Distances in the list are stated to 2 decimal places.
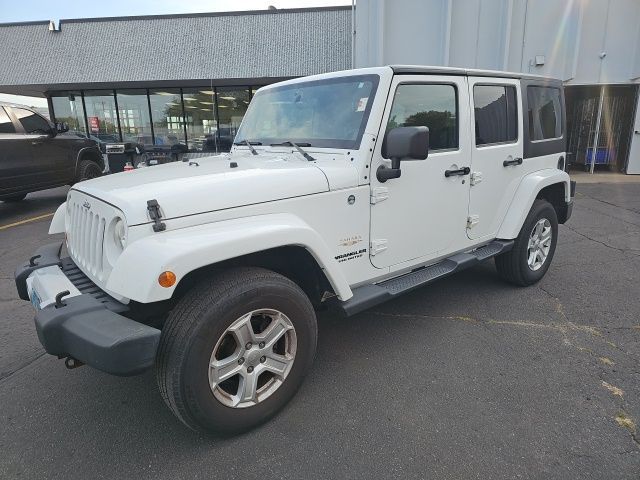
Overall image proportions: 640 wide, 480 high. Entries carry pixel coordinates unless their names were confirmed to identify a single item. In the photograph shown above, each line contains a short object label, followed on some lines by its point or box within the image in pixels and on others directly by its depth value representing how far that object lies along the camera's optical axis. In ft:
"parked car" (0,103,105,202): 25.49
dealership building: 39.55
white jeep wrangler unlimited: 7.02
